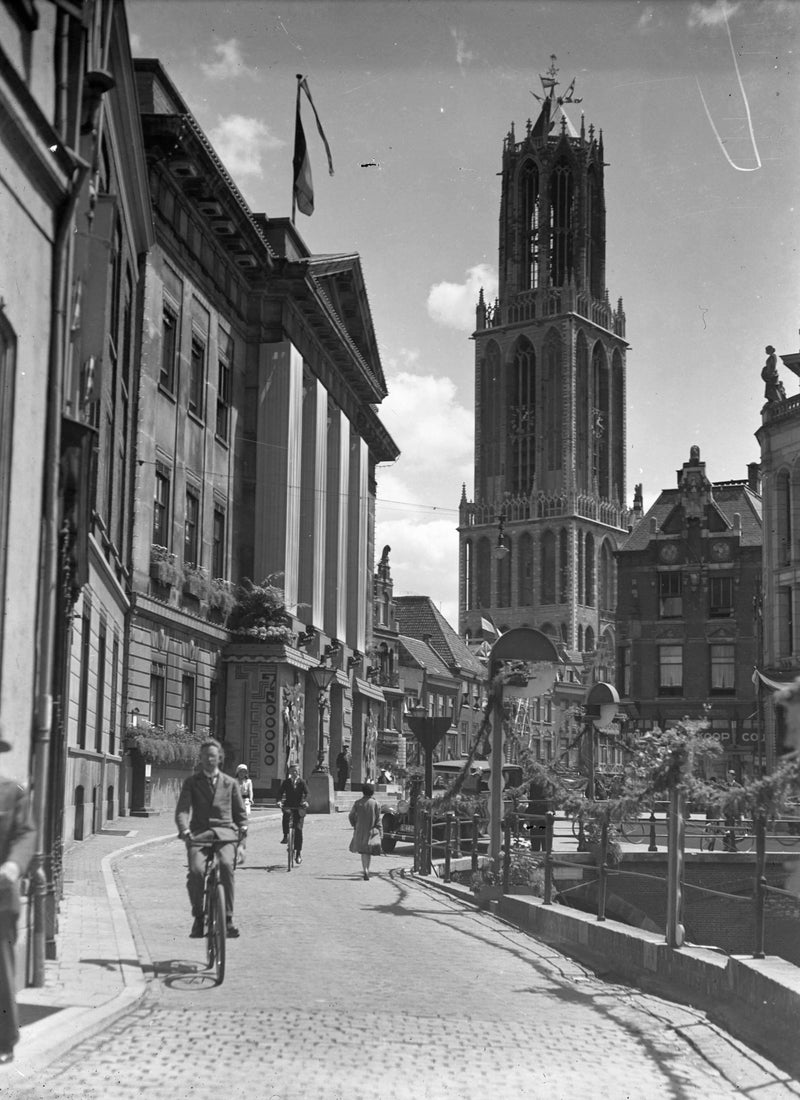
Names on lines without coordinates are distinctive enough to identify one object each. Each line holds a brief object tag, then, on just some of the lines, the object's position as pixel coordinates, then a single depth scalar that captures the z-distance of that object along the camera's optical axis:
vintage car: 26.64
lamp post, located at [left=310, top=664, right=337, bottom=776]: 38.66
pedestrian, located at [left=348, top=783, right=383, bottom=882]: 21.23
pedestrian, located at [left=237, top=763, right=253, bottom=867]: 29.41
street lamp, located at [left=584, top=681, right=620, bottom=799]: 26.52
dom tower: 140.88
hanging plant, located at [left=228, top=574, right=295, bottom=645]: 41.53
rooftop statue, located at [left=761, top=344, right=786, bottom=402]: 53.19
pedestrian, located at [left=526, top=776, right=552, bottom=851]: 22.47
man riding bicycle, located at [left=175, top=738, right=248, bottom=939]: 11.57
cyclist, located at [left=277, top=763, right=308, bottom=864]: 22.62
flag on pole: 41.78
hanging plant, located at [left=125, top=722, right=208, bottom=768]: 30.95
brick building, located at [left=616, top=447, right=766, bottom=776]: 69.75
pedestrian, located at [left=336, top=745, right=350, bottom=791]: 51.22
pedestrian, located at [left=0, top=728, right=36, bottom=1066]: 6.89
